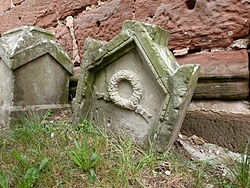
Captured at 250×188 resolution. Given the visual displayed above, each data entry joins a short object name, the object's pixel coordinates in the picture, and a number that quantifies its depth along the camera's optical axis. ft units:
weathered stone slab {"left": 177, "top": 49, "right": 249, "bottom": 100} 4.71
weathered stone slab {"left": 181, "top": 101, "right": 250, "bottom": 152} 4.53
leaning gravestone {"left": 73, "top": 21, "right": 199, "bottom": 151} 3.90
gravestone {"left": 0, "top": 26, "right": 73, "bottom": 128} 5.27
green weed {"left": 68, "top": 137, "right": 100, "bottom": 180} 3.40
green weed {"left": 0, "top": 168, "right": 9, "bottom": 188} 2.91
